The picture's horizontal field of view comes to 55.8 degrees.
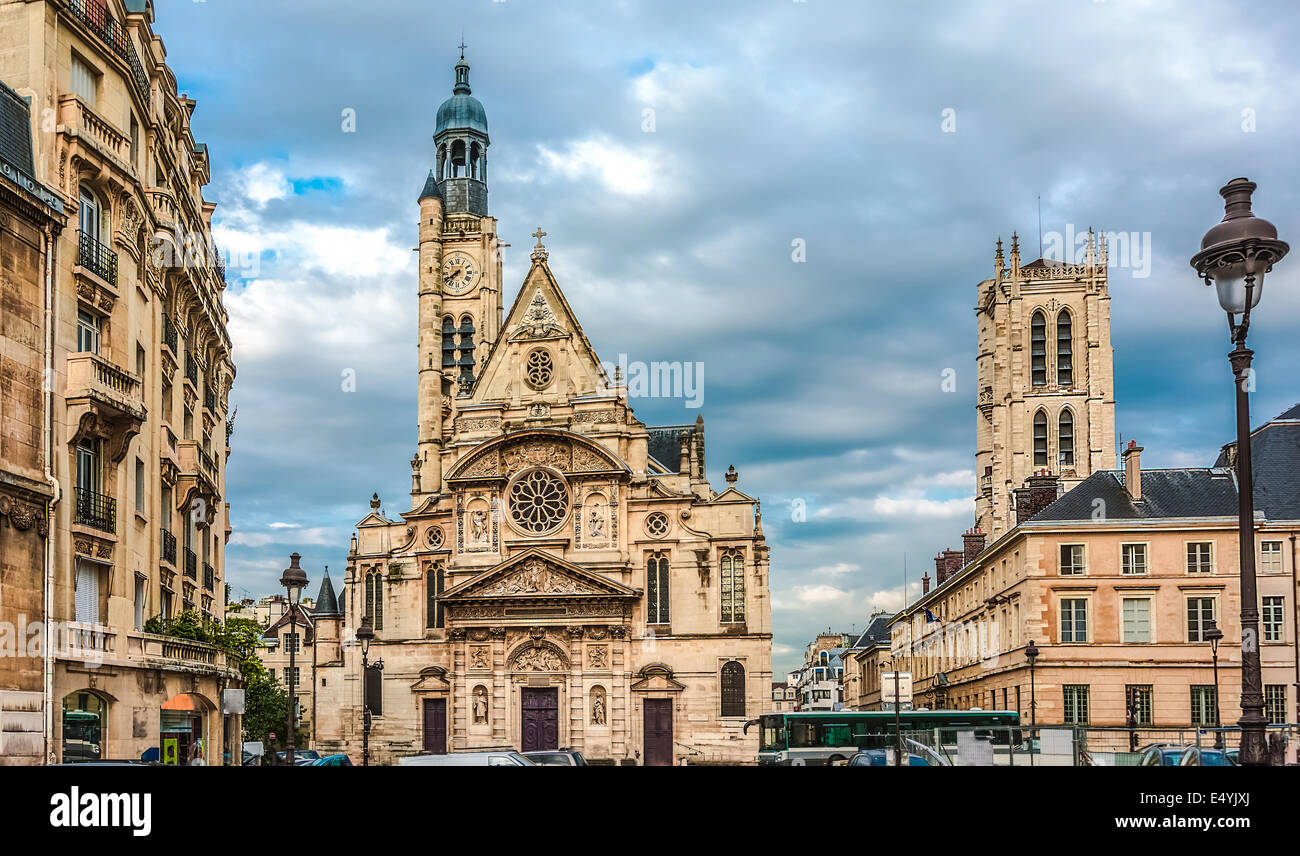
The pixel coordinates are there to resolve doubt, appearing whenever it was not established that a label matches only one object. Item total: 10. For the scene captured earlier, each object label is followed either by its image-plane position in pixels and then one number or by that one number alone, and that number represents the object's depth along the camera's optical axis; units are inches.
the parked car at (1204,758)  747.4
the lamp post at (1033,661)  1424.7
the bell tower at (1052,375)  2989.7
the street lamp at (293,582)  992.2
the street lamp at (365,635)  1515.0
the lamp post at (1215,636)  1353.3
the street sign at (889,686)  1131.9
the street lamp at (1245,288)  423.5
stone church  2018.9
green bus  1616.6
